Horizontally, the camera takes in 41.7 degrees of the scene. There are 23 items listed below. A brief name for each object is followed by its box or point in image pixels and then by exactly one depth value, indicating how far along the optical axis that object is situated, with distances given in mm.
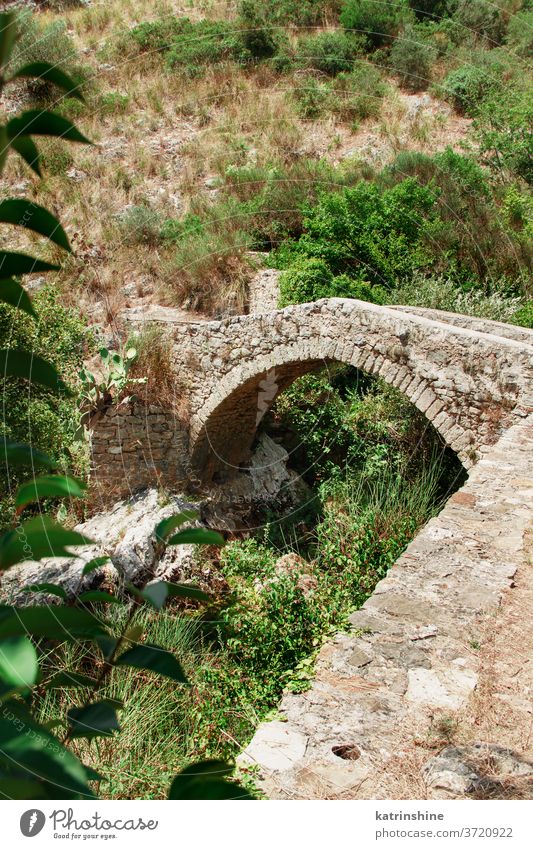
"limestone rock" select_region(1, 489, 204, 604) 9672
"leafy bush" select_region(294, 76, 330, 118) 17281
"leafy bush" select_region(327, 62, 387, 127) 17531
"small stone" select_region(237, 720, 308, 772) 2877
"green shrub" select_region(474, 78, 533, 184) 14430
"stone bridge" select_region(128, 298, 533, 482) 7273
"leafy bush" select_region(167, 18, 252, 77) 15367
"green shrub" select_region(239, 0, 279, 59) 15164
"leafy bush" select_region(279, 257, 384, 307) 12516
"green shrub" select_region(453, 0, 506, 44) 19094
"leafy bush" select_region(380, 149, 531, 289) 13039
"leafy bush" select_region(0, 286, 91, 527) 9406
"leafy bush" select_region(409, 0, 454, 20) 19592
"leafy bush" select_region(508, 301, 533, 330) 11473
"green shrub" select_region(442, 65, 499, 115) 16469
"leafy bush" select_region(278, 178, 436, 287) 12992
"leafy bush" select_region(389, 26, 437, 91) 17984
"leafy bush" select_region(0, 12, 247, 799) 842
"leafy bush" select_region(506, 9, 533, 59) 18812
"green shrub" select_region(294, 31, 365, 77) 17203
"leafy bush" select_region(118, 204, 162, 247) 15578
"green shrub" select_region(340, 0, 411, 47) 17828
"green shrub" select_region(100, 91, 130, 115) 16172
